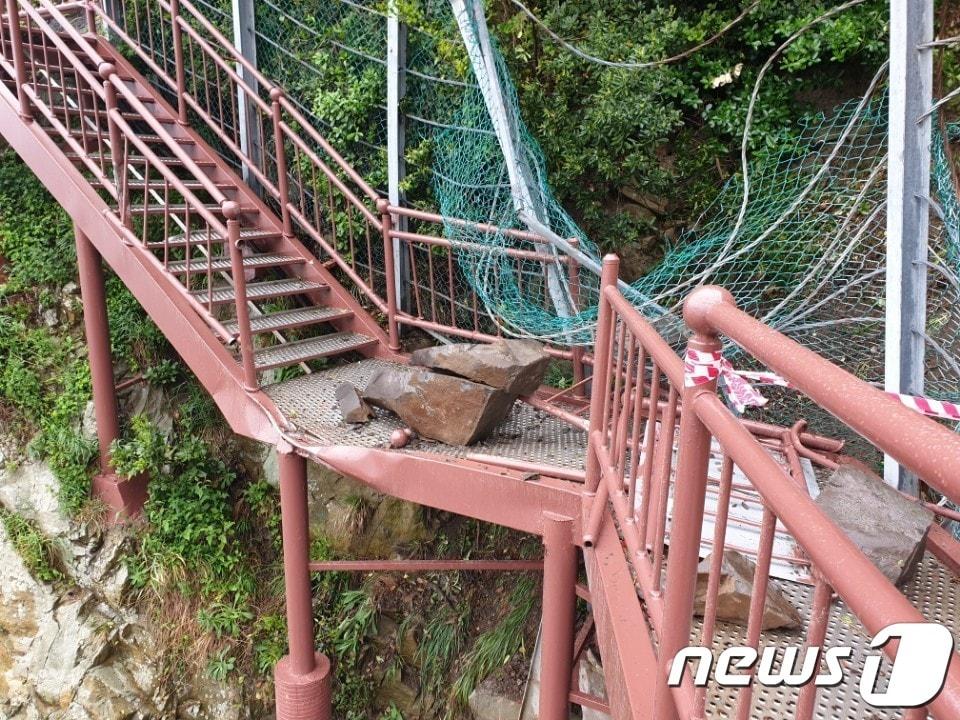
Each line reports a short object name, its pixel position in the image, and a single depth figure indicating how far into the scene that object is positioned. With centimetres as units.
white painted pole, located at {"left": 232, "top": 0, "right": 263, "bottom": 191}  548
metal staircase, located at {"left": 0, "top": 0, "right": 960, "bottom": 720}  97
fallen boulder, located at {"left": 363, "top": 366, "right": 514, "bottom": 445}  338
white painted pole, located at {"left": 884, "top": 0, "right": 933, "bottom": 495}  262
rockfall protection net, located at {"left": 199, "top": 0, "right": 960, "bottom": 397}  359
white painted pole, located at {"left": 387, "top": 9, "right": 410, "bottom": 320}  459
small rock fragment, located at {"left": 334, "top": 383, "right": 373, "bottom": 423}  374
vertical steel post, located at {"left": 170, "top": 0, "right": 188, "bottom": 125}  534
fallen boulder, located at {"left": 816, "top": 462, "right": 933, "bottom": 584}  216
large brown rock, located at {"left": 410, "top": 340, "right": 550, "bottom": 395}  343
